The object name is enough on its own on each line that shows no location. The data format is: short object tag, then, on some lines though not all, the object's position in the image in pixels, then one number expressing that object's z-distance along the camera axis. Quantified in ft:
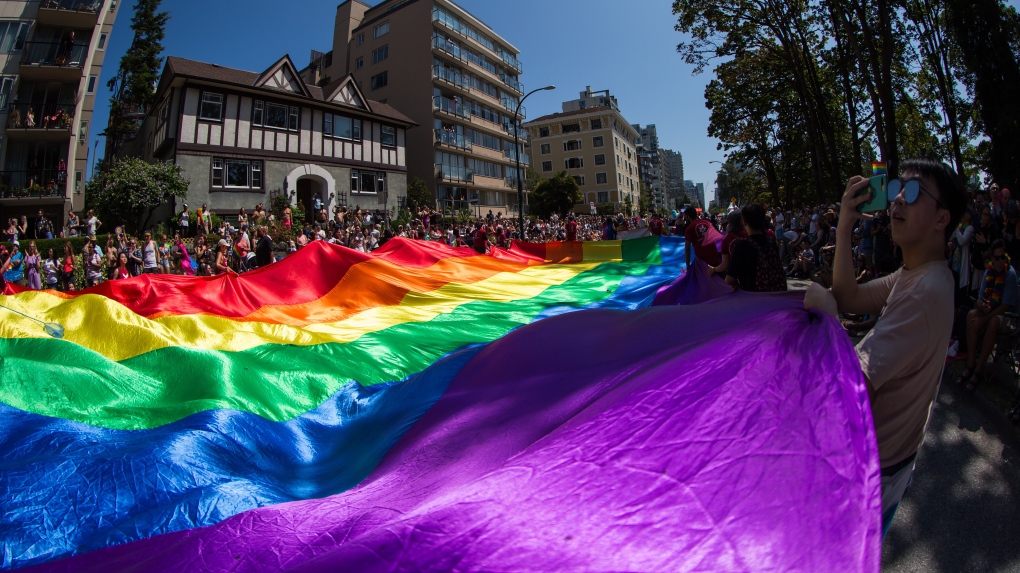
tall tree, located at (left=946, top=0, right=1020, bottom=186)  44.65
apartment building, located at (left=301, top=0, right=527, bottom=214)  136.26
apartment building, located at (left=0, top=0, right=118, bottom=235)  88.63
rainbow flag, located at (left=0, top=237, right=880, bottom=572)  4.46
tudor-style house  78.54
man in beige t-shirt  5.62
